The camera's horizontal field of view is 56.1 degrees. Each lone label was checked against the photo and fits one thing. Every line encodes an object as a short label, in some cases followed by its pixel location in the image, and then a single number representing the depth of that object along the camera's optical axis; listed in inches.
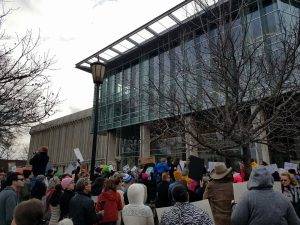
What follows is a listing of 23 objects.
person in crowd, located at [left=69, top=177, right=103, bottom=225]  172.4
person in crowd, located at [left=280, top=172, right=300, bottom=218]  222.4
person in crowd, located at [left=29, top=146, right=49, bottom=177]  321.1
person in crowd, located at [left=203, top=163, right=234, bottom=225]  188.3
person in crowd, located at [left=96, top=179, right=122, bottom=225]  208.5
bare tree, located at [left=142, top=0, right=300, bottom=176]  233.9
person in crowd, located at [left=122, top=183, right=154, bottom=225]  156.3
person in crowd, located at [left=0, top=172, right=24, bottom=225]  174.4
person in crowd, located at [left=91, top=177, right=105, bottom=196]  259.3
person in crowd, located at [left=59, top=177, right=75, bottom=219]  203.3
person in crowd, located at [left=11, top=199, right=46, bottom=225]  96.7
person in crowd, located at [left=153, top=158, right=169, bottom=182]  333.4
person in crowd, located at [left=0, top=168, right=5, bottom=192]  339.1
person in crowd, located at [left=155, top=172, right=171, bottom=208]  254.8
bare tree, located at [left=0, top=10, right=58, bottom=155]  295.3
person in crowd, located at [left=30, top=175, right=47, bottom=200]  242.3
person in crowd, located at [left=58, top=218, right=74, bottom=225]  135.3
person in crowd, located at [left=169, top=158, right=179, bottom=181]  377.5
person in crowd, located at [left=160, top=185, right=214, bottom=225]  122.6
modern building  709.1
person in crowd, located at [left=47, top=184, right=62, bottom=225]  204.3
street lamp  303.0
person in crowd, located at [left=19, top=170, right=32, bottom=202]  298.4
